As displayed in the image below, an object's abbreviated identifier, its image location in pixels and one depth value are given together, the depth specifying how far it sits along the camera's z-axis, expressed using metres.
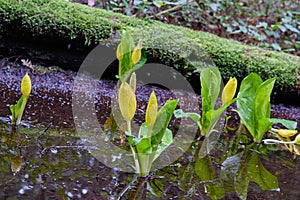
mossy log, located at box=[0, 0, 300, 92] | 4.31
